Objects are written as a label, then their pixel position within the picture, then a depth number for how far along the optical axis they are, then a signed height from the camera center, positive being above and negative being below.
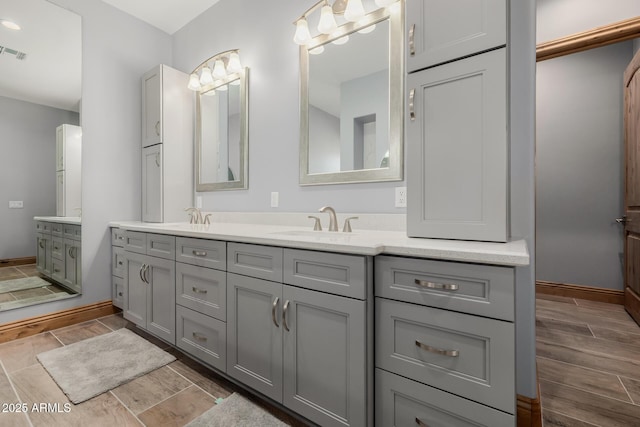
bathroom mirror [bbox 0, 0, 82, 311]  2.24 +0.68
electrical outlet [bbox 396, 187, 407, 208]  1.66 +0.09
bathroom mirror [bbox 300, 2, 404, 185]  1.69 +0.68
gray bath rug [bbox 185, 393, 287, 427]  1.35 -0.95
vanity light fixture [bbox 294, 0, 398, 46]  1.72 +1.18
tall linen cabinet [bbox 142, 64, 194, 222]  2.73 +0.64
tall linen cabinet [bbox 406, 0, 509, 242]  1.15 +0.38
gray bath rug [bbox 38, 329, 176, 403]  1.63 -0.93
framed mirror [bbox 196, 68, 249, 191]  2.45 +0.68
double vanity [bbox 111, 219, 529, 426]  0.94 -0.43
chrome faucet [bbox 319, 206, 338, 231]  1.74 -0.04
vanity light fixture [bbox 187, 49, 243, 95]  2.47 +1.22
